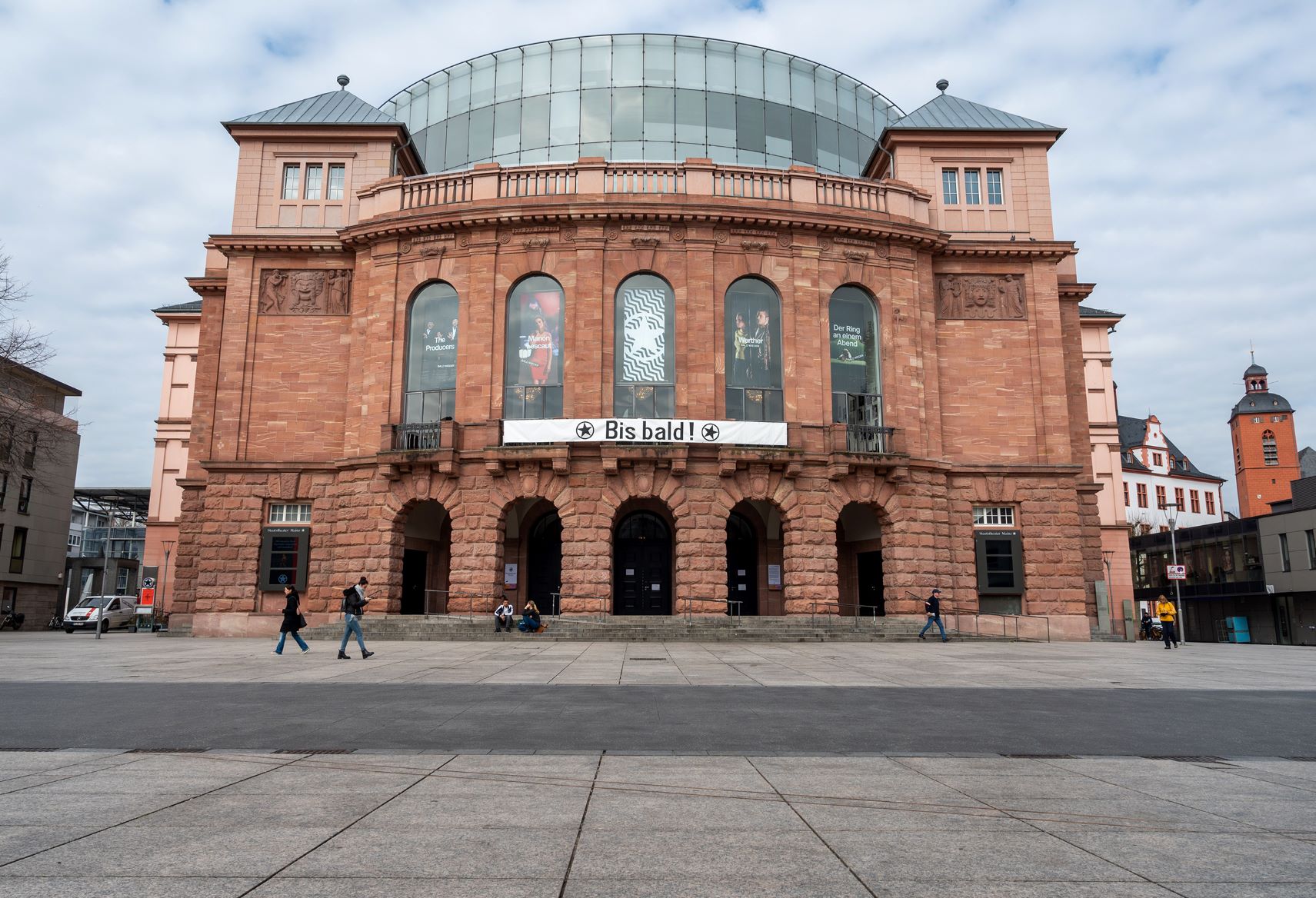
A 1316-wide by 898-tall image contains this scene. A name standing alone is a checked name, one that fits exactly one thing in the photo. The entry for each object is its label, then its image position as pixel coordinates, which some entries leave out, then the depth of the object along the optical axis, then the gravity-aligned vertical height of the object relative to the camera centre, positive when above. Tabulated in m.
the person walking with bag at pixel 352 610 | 20.58 -0.58
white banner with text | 30.62 +5.36
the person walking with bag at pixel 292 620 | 21.95 -0.88
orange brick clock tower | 91.56 +14.27
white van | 46.94 -1.60
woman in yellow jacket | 27.92 -0.97
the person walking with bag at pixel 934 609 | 29.67 -0.74
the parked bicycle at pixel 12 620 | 50.34 -2.04
